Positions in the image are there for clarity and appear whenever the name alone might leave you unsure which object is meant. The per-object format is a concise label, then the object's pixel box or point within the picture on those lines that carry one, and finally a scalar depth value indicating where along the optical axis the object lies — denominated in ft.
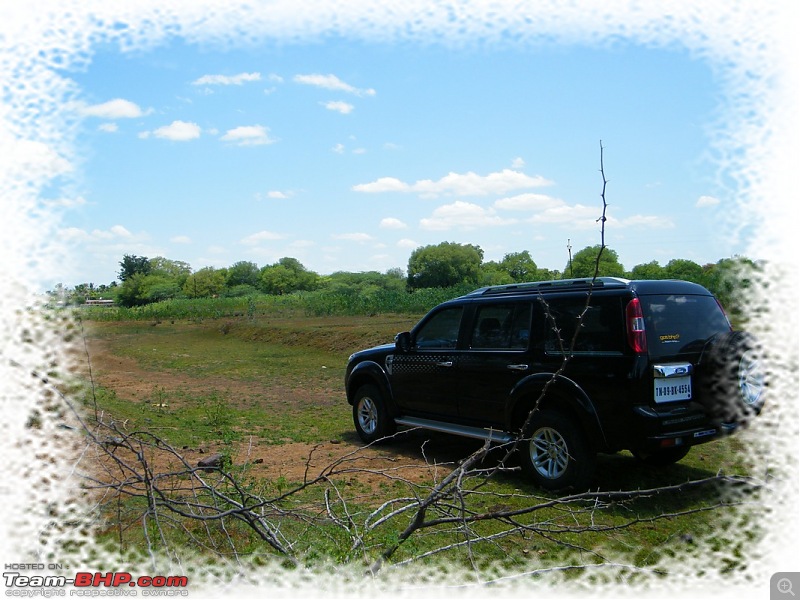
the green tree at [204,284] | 192.44
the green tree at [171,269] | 189.96
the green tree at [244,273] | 258.16
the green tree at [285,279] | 246.06
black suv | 18.31
